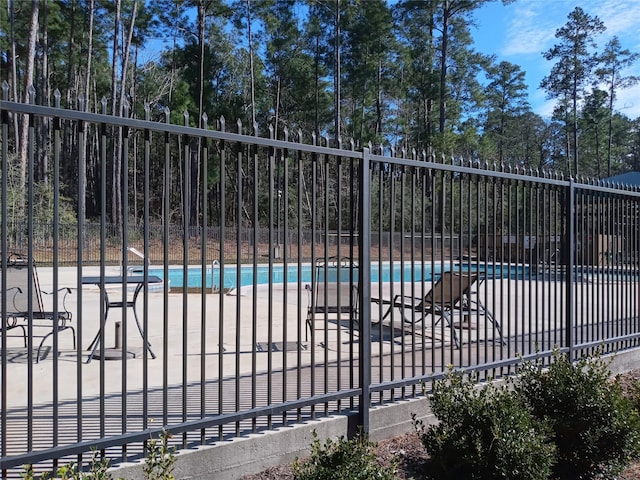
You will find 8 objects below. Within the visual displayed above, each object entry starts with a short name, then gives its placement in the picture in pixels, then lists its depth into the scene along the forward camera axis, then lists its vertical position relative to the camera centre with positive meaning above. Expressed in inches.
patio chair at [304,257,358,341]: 134.3 -17.1
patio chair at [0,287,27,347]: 176.9 -16.0
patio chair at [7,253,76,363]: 170.6 -15.2
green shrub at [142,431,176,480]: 82.1 -32.5
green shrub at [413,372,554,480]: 109.2 -39.1
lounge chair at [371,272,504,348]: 163.3 -17.9
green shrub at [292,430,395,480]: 92.3 -37.1
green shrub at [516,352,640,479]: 126.3 -39.8
